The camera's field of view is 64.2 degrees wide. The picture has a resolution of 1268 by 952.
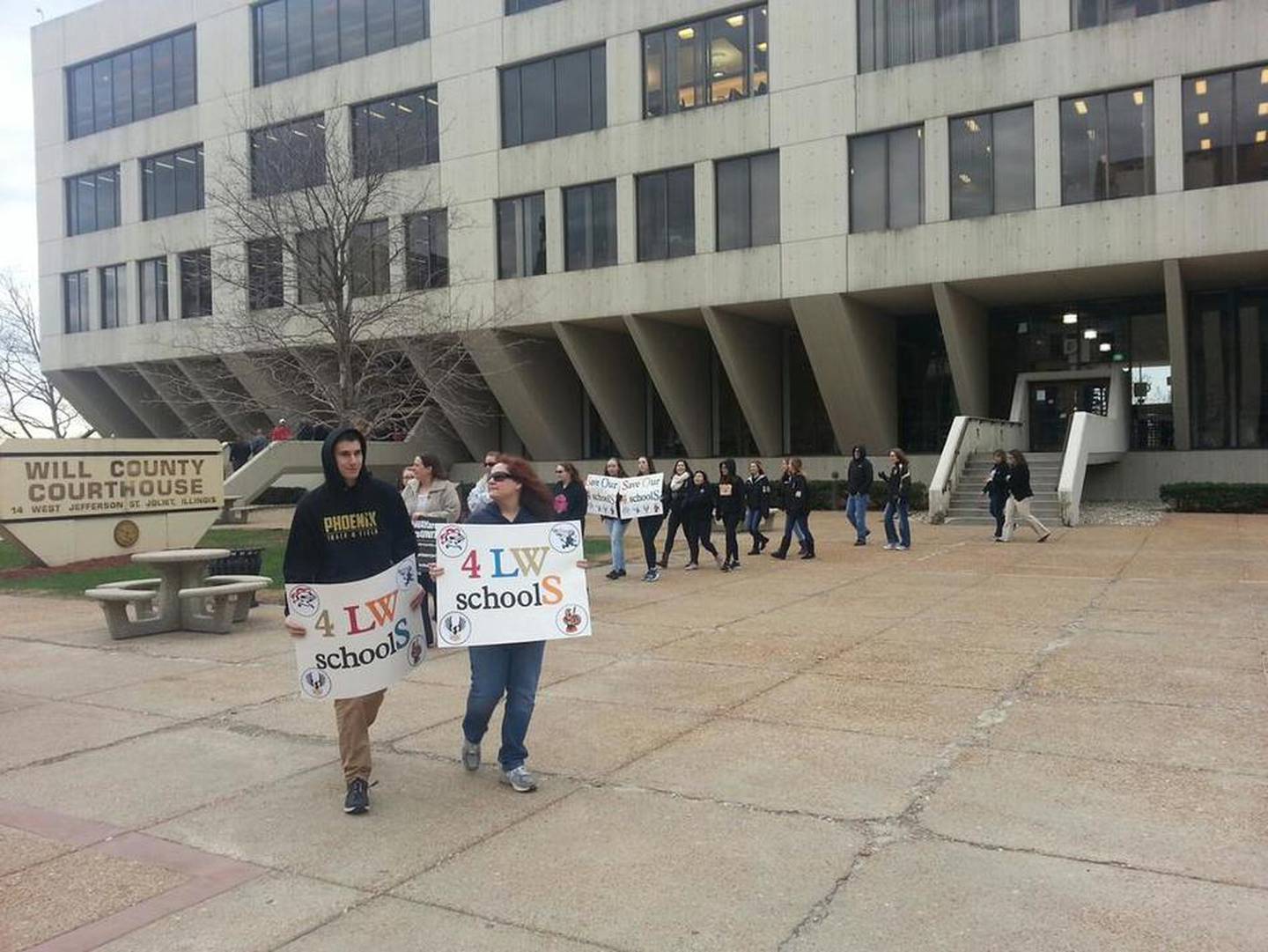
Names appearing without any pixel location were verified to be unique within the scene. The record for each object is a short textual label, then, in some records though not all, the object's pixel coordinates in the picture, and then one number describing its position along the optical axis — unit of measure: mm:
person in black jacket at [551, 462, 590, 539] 11703
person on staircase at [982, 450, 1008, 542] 17891
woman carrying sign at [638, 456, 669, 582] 13812
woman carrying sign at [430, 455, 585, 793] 5293
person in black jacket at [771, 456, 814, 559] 15852
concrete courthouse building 23688
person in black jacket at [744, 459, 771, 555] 16984
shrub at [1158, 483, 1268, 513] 22938
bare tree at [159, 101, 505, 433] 22922
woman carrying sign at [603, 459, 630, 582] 14109
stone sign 16469
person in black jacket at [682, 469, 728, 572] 14875
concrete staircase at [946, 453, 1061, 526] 21484
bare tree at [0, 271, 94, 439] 45562
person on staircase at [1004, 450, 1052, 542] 17328
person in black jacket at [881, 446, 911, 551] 16938
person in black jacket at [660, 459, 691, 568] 15117
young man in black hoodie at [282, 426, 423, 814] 5020
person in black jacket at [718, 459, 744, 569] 15094
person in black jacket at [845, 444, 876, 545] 17609
